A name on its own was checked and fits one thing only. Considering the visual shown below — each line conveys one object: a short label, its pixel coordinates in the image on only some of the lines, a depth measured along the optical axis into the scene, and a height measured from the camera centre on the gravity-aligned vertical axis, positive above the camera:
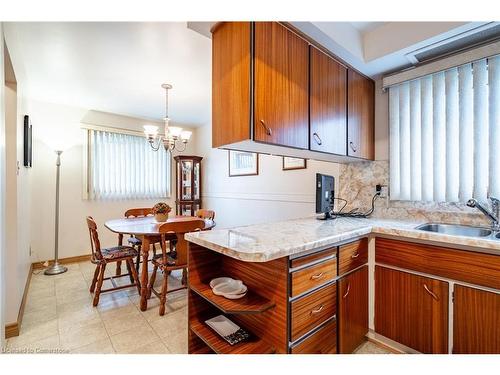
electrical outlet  2.22 -0.03
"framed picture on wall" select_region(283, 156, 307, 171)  2.94 +0.29
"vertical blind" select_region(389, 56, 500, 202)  1.67 +0.41
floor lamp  3.31 -0.95
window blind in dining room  4.00 +0.34
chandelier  2.95 +0.67
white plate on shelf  1.33 -0.54
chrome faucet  1.57 -0.16
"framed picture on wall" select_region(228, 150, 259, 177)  3.70 +0.37
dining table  2.31 -0.48
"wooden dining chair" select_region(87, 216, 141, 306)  2.42 -0.74
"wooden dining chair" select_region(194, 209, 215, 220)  3.39 -0.41
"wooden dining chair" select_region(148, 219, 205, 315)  2.23 -0.65
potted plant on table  2.88 -0.31
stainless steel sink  1.65 -0.32
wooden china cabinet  4.70 +0.07
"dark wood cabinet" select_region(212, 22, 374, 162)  1.33 +0.61
